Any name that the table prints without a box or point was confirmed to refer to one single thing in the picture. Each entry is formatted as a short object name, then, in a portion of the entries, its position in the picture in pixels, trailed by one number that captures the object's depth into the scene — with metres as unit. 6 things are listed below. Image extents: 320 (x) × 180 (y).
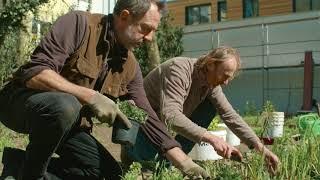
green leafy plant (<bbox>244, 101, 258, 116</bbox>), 13.02
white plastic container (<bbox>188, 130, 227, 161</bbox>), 5.43
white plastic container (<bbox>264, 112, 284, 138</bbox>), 5.96
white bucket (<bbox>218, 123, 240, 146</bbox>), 6.90
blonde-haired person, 4.08
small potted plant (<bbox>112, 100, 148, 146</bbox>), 3.27
